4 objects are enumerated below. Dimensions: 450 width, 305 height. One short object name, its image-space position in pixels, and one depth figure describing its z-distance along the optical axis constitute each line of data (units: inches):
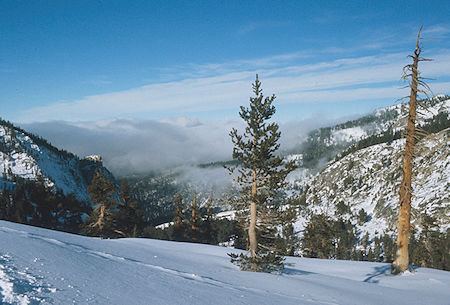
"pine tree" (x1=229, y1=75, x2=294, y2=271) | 632.4
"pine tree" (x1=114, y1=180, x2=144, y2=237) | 1535.8
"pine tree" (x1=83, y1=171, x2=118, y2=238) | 1306.6
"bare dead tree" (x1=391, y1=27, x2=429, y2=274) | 636.1
